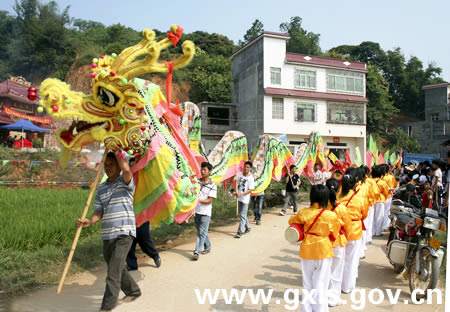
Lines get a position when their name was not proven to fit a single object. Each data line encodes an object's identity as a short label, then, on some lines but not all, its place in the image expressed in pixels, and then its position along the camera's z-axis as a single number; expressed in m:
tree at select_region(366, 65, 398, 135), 30.54
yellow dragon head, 3.38
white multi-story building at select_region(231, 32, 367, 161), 22.72
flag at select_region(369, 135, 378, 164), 10.57
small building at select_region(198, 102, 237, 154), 25.48
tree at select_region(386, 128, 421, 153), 29.22
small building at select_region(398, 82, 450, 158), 26.12
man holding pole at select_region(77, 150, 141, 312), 3.47
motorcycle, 4.20
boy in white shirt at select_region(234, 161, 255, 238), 7.34
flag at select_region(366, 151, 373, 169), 10.17
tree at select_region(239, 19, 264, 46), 37.25
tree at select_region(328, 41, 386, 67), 38.46
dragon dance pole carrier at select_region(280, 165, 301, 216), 10.14
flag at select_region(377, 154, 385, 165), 12.01
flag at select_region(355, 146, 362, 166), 9.59
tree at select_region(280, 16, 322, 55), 34.25
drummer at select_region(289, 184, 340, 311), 3.51
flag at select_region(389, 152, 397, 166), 18.23
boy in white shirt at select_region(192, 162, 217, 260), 5.73
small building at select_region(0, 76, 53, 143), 22.93
